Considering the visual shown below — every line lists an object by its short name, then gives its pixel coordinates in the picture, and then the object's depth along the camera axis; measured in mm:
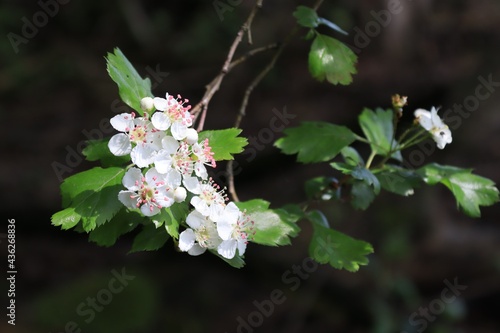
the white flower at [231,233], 558
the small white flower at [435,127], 601
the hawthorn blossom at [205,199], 558
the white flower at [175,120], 556
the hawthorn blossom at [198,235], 559
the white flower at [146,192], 550
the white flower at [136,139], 553
